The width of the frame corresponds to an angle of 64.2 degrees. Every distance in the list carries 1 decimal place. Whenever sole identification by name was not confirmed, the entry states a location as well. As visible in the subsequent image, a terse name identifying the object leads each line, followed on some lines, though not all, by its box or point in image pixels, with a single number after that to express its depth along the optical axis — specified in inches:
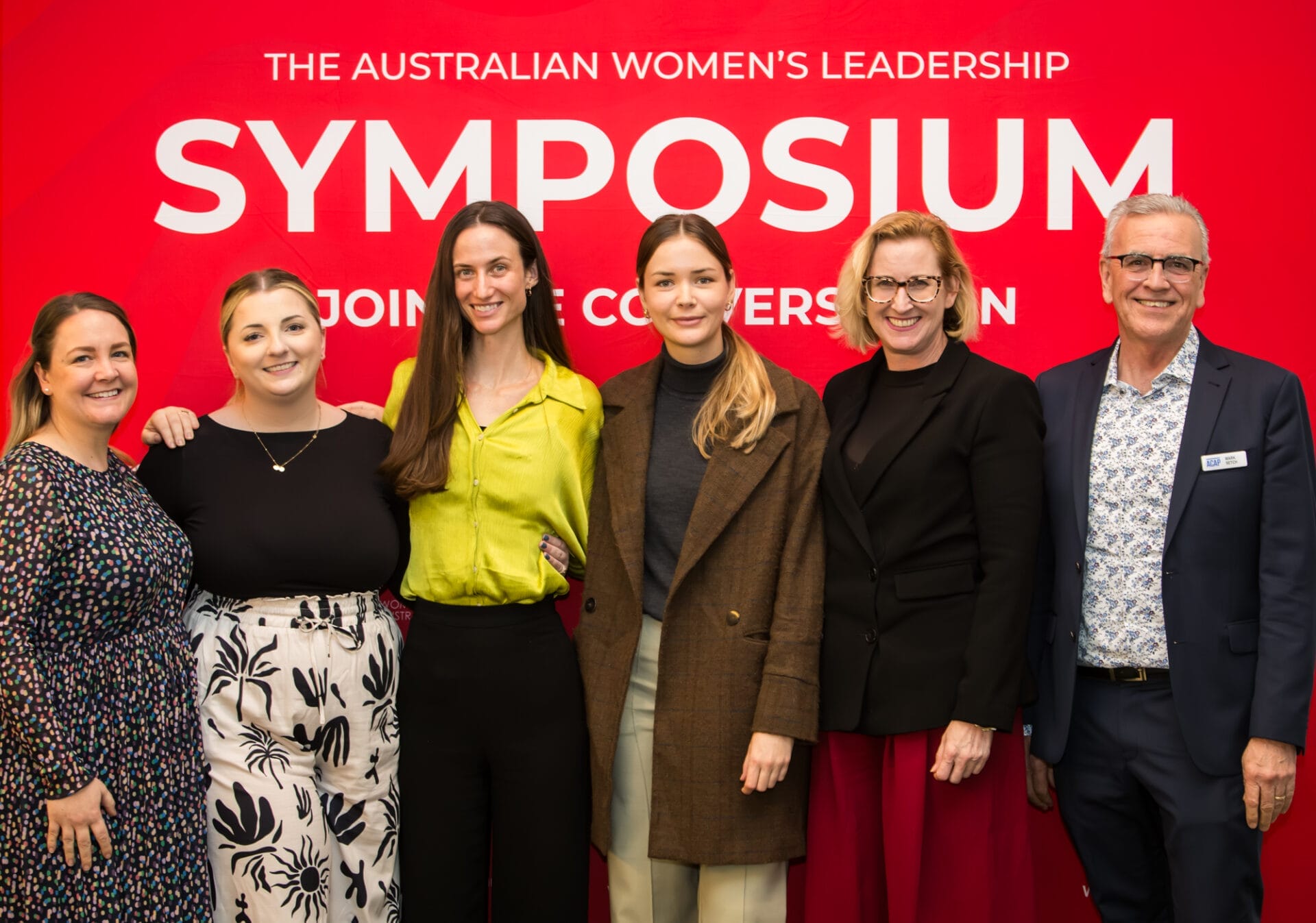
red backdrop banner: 135.5
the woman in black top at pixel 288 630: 101.8
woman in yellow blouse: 105.7
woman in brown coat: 102.5
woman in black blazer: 96.3
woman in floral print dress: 91.7
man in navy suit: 97.8
